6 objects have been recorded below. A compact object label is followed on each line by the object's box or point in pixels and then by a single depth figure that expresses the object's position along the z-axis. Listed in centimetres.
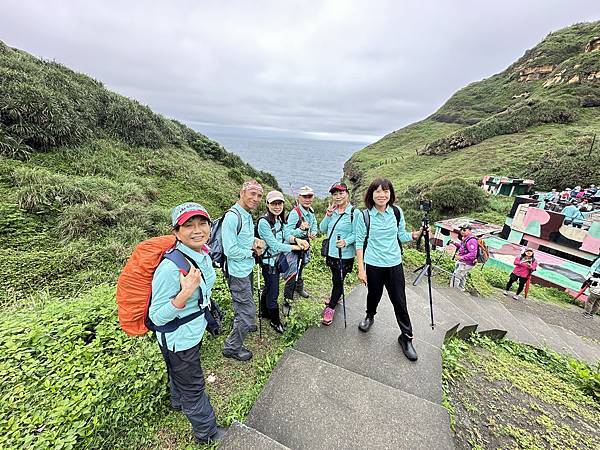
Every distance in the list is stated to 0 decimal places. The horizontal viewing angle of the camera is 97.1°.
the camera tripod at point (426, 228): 354
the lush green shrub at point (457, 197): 2319
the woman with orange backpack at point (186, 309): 186
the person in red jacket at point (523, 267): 825
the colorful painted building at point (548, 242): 1214
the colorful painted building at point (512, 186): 2392
